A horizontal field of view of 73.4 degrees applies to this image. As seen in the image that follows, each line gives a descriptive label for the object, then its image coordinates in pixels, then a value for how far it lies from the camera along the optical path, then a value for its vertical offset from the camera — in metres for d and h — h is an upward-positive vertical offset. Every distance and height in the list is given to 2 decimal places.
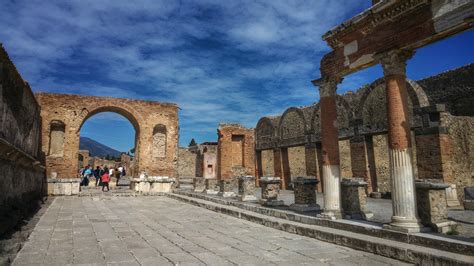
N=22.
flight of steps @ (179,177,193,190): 25.48 -0.40
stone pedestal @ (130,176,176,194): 18.05 -0.34
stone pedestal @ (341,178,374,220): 7.00 -0.59
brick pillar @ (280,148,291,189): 16.86 +0.29
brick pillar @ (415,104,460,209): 9.52 +0.65
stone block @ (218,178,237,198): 12.87 -0.47
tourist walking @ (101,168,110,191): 17.18 +0.09
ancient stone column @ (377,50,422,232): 5.32 +0.48
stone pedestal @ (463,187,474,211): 8.63 -0.77
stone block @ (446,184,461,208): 9.30 -0.77
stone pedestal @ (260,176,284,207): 9.39 -0.43
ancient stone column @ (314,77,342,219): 6.95 +0.59
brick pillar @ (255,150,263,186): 18.99 +0.58
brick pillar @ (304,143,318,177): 14.72 +0.67
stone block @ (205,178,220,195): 14.49 -0.46
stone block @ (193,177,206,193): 15.76 -0.34
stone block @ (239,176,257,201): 10.91 -0.41
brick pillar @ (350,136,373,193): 12.28 +0.53
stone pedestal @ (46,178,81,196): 15.63 -0.29
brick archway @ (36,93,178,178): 17.22 +3.01
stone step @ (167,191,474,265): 4.06 -1.07
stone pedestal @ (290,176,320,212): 8.09 -0.50
